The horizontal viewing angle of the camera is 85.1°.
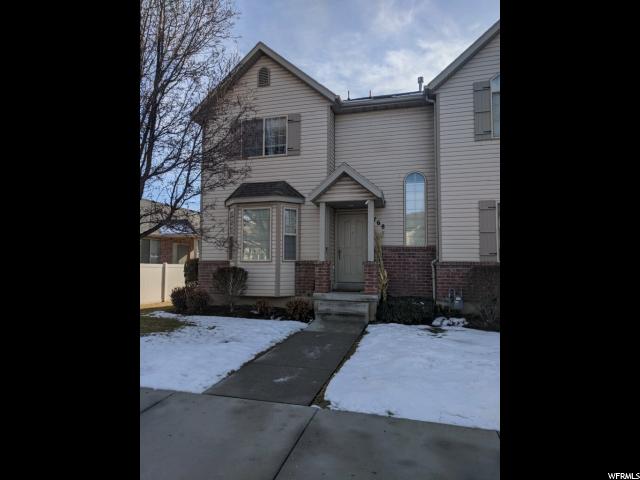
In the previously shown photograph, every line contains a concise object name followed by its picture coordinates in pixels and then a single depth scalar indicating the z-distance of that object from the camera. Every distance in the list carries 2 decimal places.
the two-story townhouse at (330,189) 9.27
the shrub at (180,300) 9.80
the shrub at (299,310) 8.66
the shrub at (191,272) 11.48
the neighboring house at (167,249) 17.27
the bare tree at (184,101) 5.24
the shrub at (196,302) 9.51
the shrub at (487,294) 7.80
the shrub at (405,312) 8.17
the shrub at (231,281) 9.40
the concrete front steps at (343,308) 8.10
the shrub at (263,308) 9.10
